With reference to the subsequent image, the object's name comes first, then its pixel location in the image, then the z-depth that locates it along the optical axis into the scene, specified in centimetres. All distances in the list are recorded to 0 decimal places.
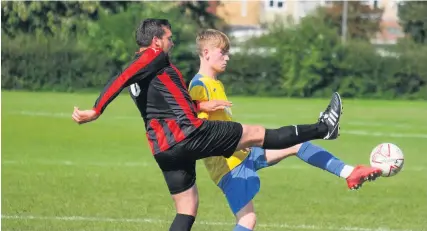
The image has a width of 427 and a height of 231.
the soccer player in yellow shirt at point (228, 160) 1550
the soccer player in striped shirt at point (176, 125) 1431
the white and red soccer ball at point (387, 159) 1582
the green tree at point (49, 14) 9567
